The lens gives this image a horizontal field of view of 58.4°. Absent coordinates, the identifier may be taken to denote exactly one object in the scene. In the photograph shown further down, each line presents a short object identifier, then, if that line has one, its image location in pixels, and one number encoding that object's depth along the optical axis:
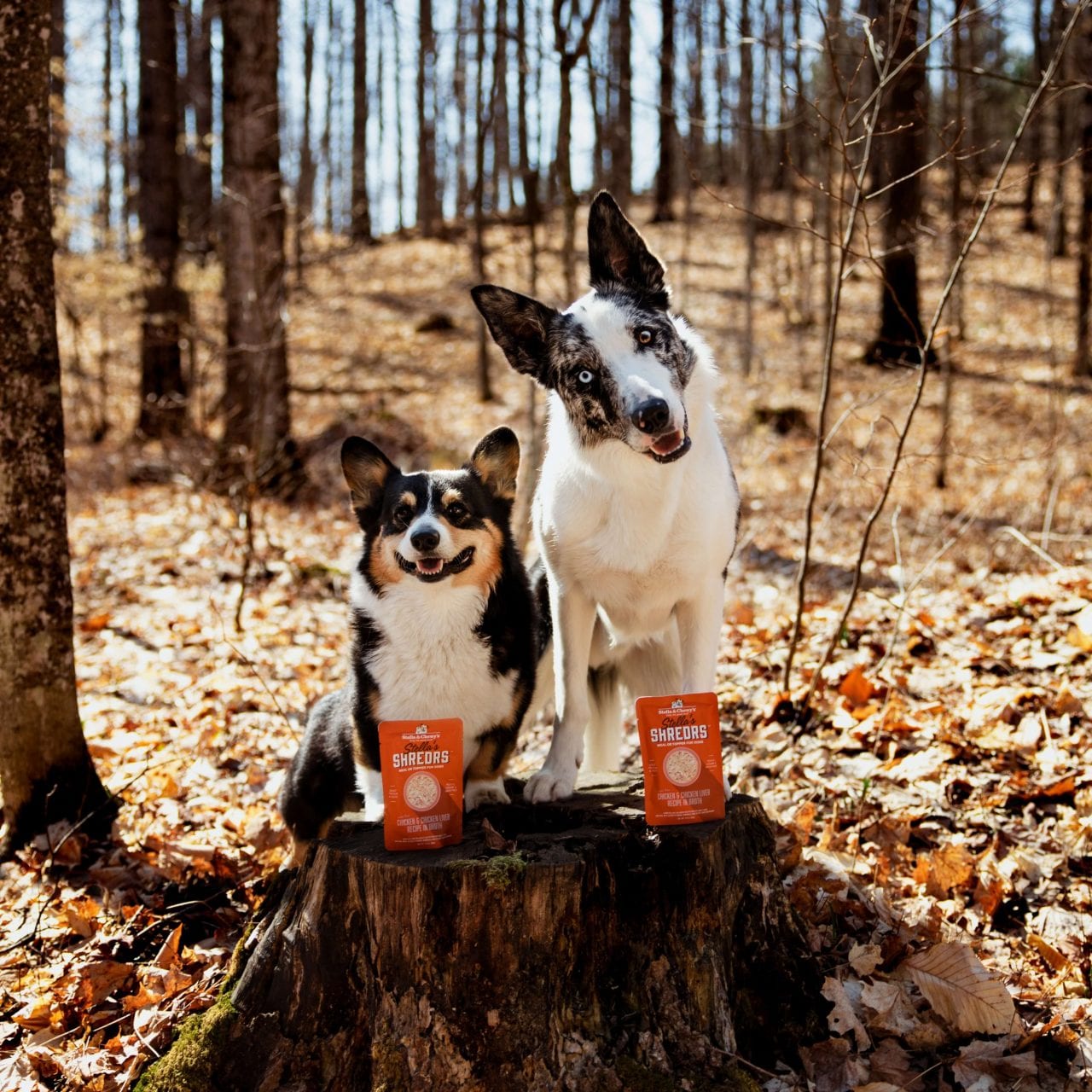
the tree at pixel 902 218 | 10.85
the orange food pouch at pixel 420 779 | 2.91
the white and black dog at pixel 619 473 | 3.33
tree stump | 2.74
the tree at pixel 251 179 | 10.42
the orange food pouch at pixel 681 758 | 3.04
